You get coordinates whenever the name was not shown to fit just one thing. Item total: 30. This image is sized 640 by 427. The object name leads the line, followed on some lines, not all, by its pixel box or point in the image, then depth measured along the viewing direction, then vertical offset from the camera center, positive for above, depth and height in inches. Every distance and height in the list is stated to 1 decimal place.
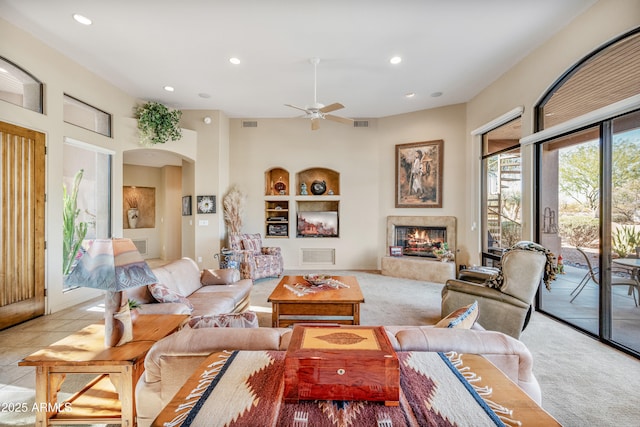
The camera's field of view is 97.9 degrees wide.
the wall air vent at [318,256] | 258.5 -39.9
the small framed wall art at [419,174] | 232.1 +33.1
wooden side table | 59.9 -34.5
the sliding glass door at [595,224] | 108.3 -5.0
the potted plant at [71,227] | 159.8 -8.4
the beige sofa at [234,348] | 50.9 -25.3
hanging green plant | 199.6 +65.7
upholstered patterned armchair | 203.0 -33.9
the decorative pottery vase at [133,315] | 74.9 -28.3
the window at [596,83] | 107.5 +57.2
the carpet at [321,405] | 32.1 -24.0
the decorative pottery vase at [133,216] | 311.9 -3.3
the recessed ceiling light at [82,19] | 120.8 +85.8
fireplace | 235.5 -22.7
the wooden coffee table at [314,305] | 113.9 -38.5
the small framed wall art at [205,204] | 235.0 +7.7
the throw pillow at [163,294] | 97.8 -28.7
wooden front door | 127.2 -5.1
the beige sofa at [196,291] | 97.1 -32.7
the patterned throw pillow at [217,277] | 137.8 -31.8
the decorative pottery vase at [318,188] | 262.1 +23.7
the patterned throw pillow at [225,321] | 60.0 -23.9
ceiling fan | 150.0 +56.7
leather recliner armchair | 103.3 -31.3
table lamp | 61.4 -14.0
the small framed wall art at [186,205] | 244.4 +7.1
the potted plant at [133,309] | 75.4 -26.5
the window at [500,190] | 172.1 +15.1
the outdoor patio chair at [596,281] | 107.4 -27.9
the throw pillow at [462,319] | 63.9 -25.1
